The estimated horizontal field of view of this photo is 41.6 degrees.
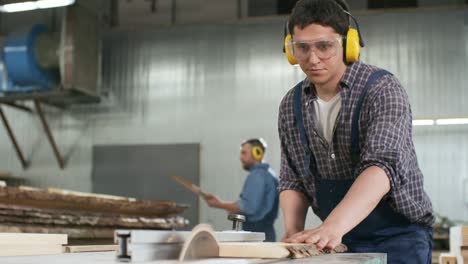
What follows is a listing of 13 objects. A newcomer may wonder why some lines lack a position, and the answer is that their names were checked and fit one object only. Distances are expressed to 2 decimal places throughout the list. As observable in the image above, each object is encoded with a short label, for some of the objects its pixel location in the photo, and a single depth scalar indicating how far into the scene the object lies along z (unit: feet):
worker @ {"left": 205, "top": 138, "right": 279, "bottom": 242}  19.49
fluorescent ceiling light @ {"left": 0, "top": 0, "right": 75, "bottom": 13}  27.22
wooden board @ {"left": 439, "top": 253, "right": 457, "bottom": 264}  11.85
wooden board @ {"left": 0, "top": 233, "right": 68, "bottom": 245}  6.77
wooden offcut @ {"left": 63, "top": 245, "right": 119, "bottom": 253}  7.41
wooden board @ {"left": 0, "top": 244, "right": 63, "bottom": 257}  6.54
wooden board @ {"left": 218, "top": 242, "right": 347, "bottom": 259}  5.44
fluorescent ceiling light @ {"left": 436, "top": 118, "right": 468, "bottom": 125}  26.71
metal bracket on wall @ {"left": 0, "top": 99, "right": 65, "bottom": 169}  31.09
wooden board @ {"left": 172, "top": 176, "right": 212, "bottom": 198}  21.13
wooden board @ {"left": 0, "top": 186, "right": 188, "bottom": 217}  13.52
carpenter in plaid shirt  6.79
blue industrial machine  28.43
